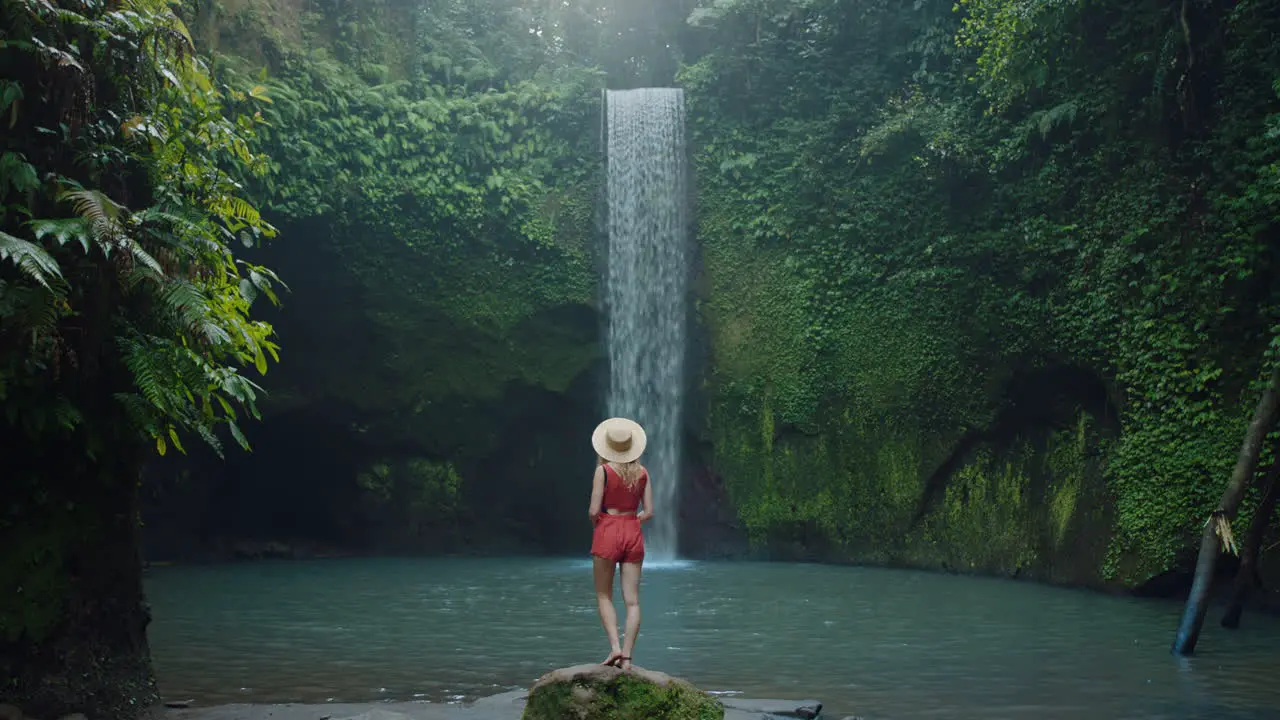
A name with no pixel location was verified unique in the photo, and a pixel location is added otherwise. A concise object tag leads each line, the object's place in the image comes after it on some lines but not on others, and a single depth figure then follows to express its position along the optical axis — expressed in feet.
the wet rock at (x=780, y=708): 20.25
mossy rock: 16.90
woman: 19.85
